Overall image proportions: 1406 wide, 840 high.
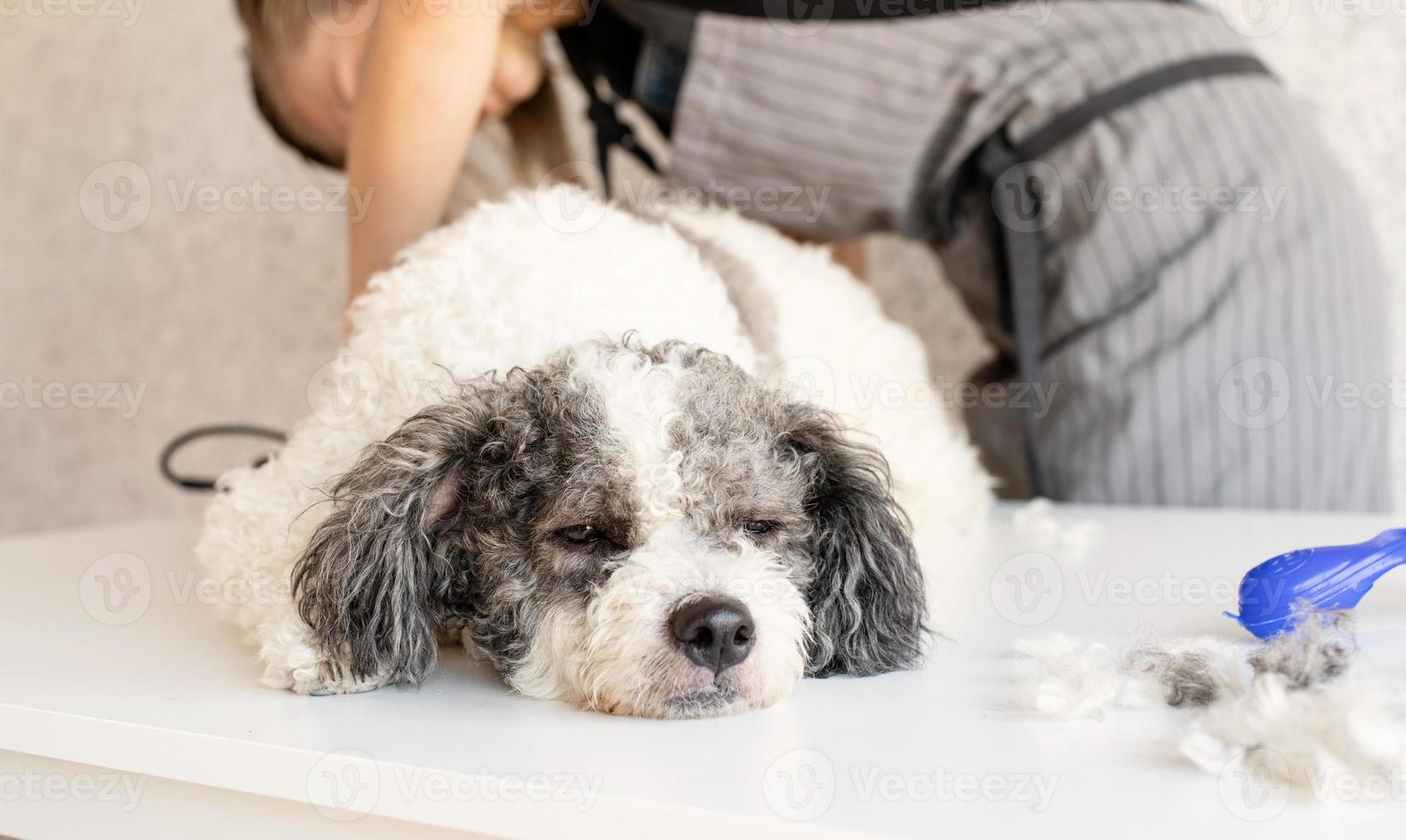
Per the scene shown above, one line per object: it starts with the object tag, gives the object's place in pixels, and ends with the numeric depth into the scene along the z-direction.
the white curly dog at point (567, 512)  0.80
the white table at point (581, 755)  0.71
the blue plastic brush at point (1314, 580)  0.81
